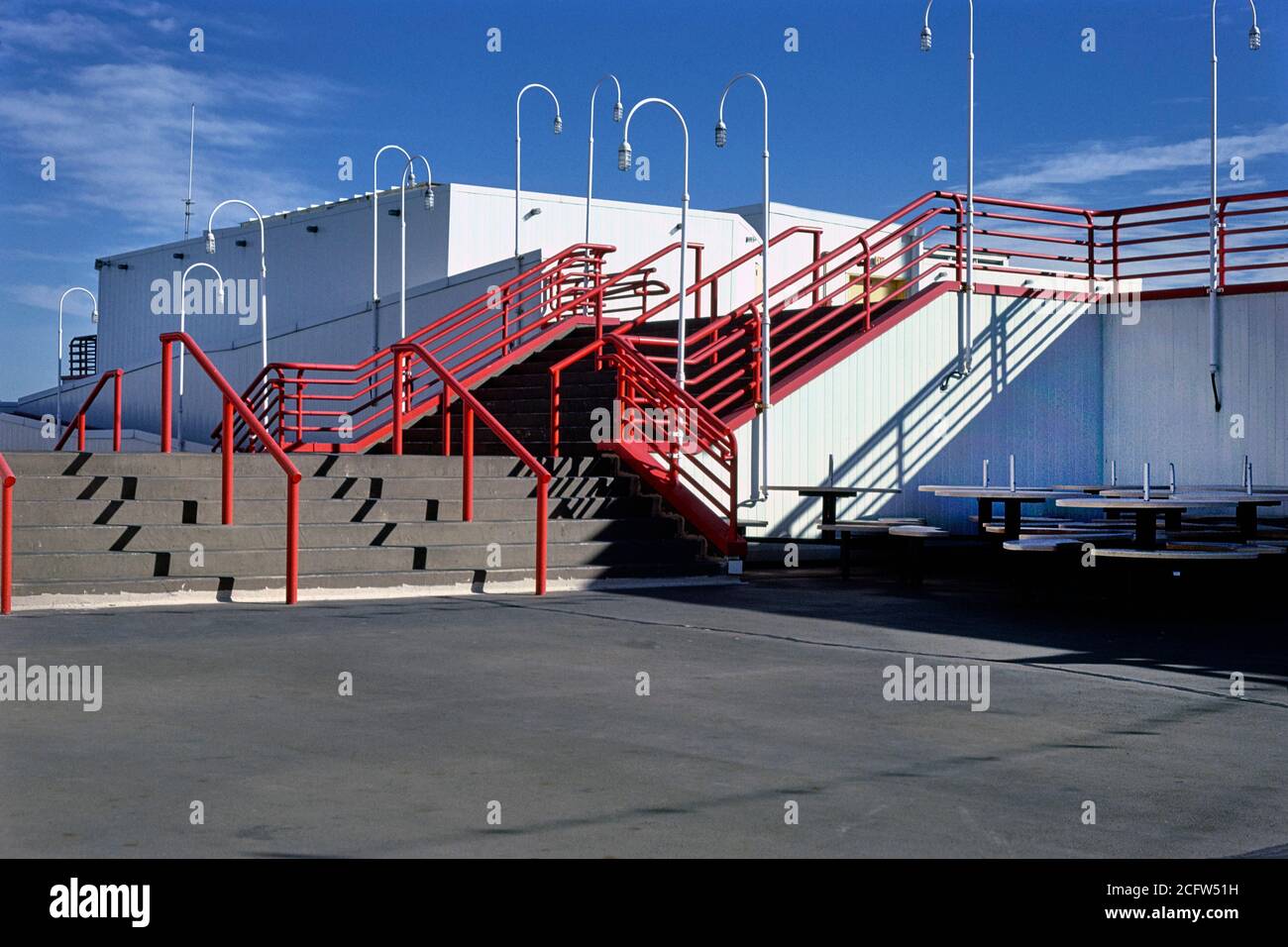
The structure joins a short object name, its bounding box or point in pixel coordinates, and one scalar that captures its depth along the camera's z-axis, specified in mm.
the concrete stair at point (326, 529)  12258
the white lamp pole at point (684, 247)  17516
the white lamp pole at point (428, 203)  27195
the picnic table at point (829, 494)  17188
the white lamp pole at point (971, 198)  19781
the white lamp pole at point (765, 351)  17375
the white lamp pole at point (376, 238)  31630
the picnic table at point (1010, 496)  15047
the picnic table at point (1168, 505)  13297
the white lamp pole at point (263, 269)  29428
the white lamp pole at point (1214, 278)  20062
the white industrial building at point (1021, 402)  18984
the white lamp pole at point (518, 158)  28334
